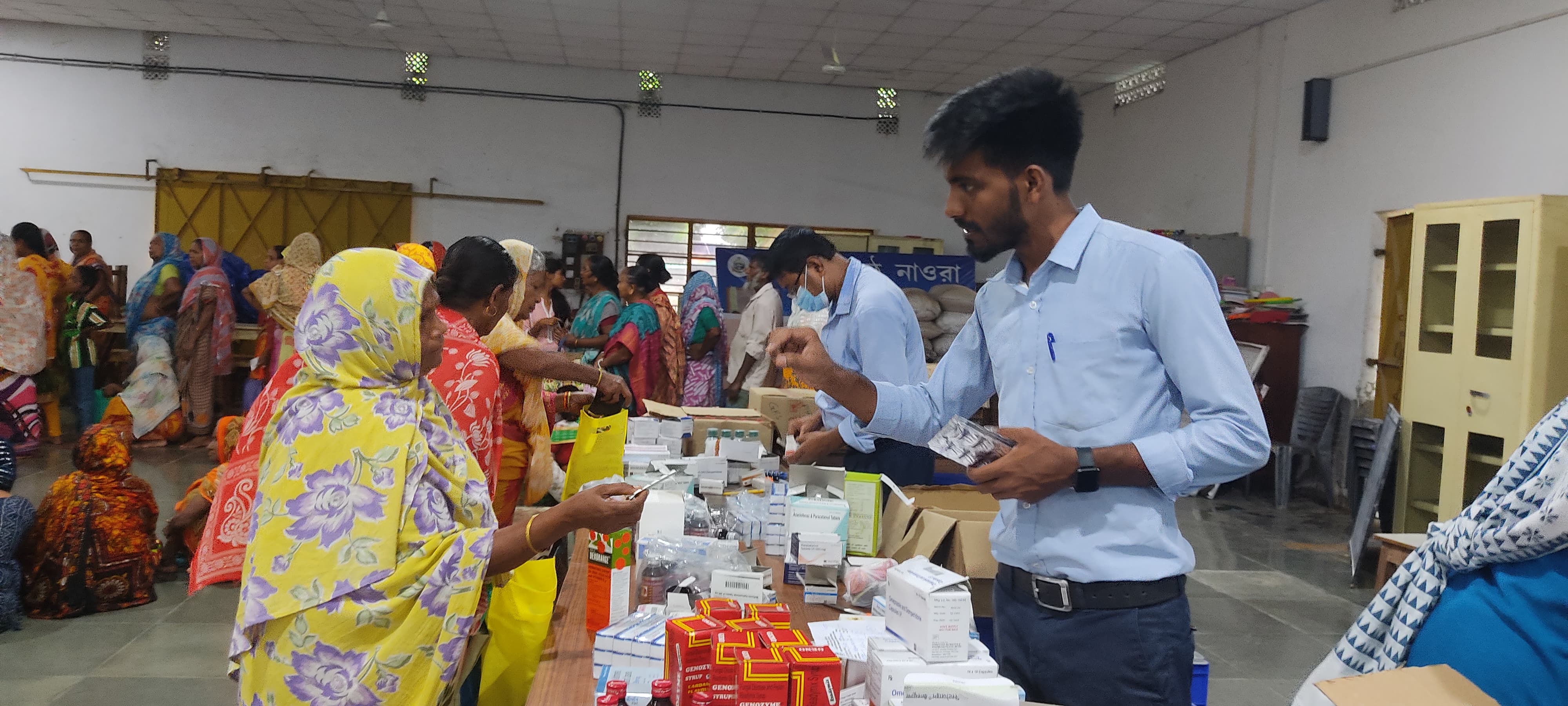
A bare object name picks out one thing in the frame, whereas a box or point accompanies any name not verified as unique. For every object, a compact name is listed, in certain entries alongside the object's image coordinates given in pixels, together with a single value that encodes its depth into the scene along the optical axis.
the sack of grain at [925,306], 9.69
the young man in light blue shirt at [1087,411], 1.47
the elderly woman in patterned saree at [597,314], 6.48
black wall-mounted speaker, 7.53
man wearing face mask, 3.23
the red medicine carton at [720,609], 1.59
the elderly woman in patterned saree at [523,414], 2.96
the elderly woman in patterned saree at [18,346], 6.93
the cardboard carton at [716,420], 3.86
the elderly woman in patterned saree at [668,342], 6.46
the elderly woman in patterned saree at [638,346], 5.95
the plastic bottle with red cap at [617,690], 1.48
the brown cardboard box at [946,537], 2.35
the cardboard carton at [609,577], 1.93
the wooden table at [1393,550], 3.89
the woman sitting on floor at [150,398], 7.73
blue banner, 10.23
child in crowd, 7.93
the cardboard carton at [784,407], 4.40
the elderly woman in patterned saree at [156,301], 8.02
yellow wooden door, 10.76
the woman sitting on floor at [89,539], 4.00
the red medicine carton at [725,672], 1.39
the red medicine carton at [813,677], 1.40
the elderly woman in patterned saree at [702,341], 7.20
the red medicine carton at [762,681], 1.37
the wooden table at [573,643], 1.69
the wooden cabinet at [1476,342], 4.82
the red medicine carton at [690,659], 1.41
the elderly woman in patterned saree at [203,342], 8.06
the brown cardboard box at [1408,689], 1.19
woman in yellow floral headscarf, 1.58
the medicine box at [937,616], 1.46
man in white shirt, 7.13
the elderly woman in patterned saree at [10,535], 3.78
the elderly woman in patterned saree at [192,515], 4.35
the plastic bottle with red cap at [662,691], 1.43
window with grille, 11.80
